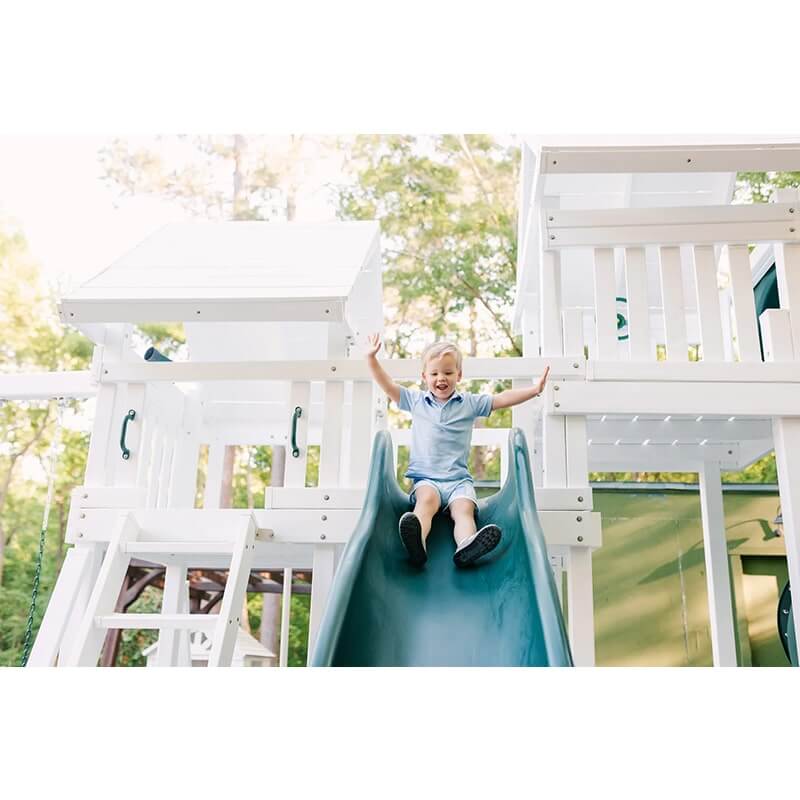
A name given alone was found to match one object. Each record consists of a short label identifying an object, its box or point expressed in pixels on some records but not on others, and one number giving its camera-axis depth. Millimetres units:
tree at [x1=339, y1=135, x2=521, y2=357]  12375
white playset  2973
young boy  3096
